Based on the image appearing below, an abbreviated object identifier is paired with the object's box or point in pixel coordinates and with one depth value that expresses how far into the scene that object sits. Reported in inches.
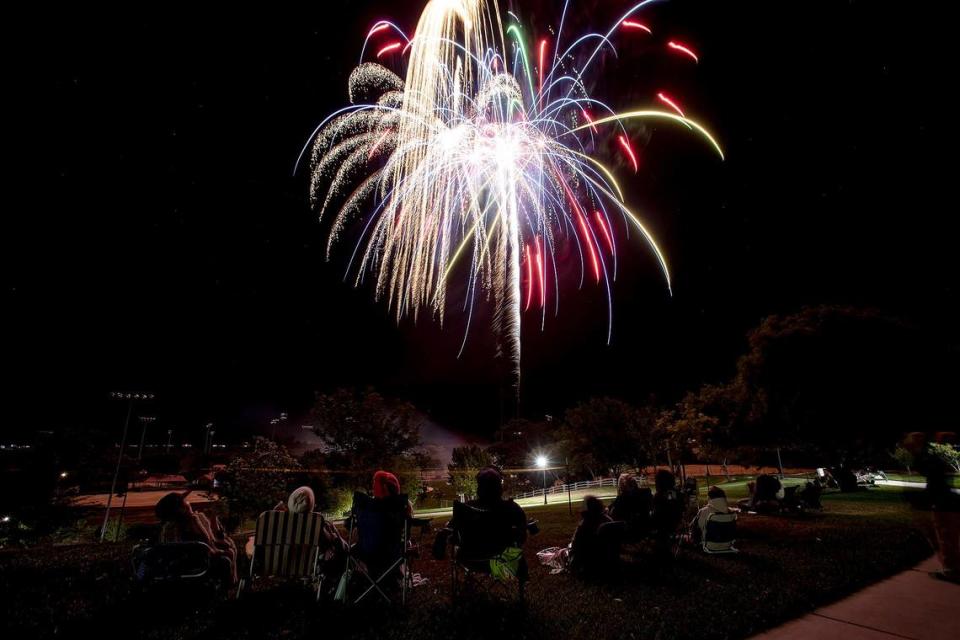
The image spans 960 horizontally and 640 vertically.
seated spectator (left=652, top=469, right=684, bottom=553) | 262.1
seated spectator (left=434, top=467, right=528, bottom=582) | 191.2
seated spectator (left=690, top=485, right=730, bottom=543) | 277.7
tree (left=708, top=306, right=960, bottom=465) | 725.3
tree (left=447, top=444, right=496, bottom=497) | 1326.3
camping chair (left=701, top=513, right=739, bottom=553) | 275.6
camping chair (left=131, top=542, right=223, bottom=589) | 179.6
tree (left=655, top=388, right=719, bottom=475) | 901.2
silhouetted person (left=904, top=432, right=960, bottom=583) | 225.1
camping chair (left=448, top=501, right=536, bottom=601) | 188.5
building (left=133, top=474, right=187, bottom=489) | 1947.6
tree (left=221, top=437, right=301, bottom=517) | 775.1
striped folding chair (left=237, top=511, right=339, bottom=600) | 190.7
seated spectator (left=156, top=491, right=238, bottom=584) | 202.5
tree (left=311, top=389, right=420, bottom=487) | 1326.3
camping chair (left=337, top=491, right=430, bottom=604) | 190.4
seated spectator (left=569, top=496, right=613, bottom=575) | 226.2
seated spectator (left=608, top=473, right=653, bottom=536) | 259.9
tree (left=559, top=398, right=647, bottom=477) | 1566.2
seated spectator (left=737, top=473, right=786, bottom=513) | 470.0
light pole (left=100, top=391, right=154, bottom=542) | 892.6
